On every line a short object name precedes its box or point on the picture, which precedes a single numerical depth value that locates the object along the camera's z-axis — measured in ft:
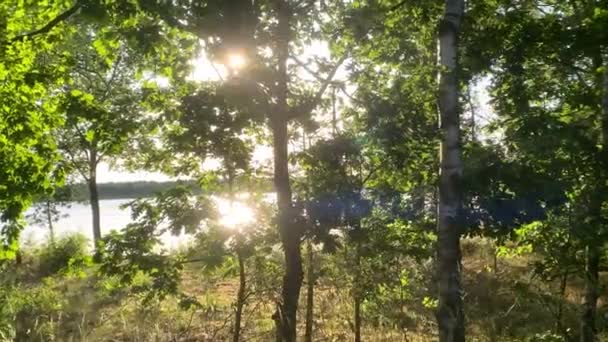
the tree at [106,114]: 19.30
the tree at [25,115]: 20.88
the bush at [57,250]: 59.57
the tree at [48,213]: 65.05
